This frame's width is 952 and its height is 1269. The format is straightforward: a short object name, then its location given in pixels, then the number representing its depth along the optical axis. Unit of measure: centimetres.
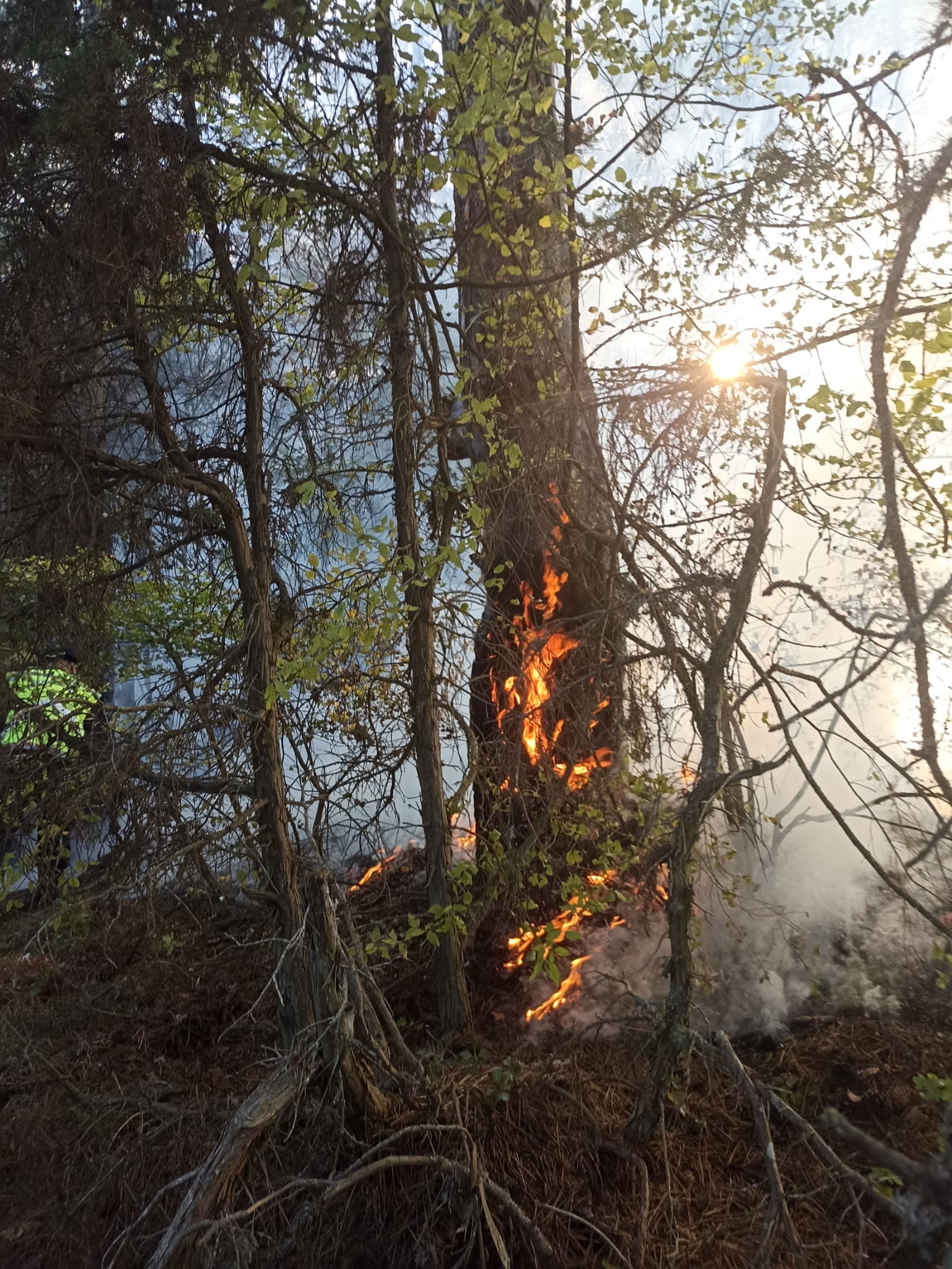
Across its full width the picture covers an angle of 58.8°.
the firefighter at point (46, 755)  354
